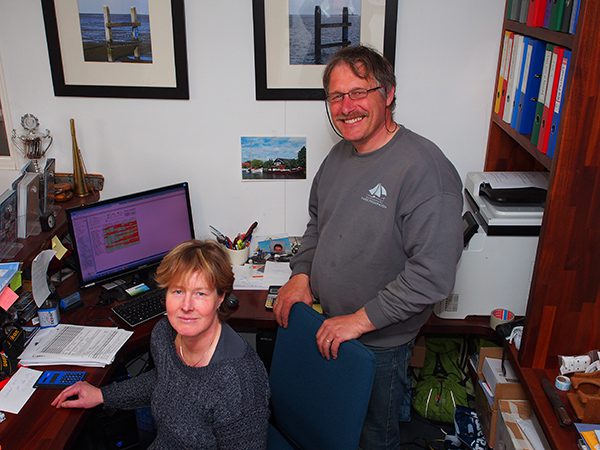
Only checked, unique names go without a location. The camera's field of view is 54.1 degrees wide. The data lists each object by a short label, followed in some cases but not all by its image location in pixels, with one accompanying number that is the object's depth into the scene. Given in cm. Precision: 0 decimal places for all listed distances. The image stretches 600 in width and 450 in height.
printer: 223
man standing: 170
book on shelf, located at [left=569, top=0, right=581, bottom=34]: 168
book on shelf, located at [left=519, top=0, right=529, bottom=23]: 217
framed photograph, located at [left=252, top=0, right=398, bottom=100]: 244
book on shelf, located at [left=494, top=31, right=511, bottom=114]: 240
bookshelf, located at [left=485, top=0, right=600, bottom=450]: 155
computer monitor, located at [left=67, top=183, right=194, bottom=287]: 230
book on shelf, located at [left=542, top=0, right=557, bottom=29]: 191
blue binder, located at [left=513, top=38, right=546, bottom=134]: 202
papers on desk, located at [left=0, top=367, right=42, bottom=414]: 177
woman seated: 156
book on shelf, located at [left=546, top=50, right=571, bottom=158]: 177
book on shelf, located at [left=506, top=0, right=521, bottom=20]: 228
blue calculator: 186
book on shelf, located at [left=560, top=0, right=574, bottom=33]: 174
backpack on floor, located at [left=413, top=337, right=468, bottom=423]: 272
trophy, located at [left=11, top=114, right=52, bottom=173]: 262
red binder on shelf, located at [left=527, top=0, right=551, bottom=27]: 199
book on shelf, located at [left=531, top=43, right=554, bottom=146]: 193
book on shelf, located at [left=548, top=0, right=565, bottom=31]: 179
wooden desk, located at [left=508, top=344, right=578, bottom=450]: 165
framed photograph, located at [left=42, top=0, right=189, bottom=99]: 248
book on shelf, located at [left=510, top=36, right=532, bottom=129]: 212
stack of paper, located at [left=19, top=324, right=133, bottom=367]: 198
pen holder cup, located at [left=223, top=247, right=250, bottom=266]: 268
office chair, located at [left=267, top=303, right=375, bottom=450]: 159
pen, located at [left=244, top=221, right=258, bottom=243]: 276
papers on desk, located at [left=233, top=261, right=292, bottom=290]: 252
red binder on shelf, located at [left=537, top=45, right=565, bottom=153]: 183
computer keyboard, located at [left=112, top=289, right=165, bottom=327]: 222
